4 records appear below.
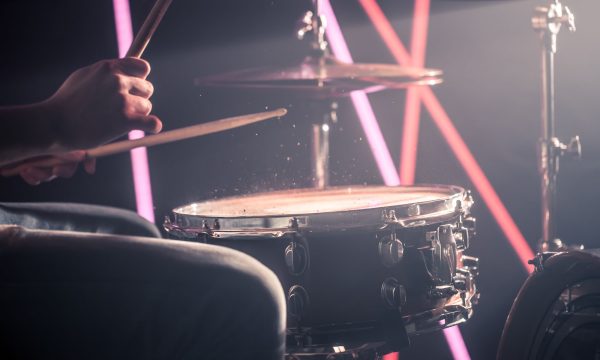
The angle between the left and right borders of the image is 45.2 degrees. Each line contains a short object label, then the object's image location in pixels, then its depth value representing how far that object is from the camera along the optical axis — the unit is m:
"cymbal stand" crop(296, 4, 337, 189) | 2.08
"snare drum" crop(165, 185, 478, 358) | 1.54
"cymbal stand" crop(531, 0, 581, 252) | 2.05
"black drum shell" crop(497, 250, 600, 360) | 1.53
